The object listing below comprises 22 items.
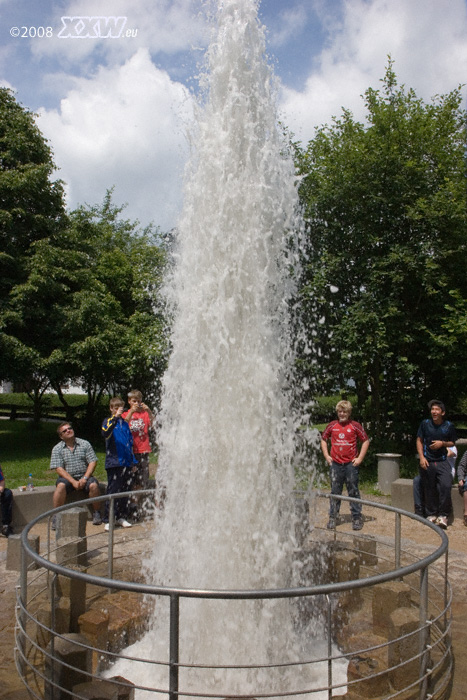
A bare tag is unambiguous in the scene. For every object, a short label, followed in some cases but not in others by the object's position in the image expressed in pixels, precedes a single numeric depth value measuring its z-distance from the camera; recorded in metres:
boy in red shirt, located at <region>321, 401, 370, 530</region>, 7.87
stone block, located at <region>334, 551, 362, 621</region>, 5.46
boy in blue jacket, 7.76
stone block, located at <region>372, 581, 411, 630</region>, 4.23
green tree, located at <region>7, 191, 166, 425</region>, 16.27
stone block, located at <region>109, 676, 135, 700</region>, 3.26
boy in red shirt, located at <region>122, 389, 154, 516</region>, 8.22
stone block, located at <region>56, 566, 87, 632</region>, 4.69
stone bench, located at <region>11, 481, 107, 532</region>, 7.71
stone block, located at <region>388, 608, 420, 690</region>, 3.48
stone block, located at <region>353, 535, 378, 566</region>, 5.99
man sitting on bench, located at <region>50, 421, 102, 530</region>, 7.46
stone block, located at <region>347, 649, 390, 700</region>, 3.42
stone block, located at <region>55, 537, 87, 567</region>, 5.41
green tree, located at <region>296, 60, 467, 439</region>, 12.66
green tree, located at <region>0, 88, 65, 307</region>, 16.48
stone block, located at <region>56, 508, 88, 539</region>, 5.92
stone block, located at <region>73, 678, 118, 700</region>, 3.03
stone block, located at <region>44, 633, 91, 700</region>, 3.24
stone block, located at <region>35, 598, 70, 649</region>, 4.32
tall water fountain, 3.83
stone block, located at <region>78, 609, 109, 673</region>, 4.30
